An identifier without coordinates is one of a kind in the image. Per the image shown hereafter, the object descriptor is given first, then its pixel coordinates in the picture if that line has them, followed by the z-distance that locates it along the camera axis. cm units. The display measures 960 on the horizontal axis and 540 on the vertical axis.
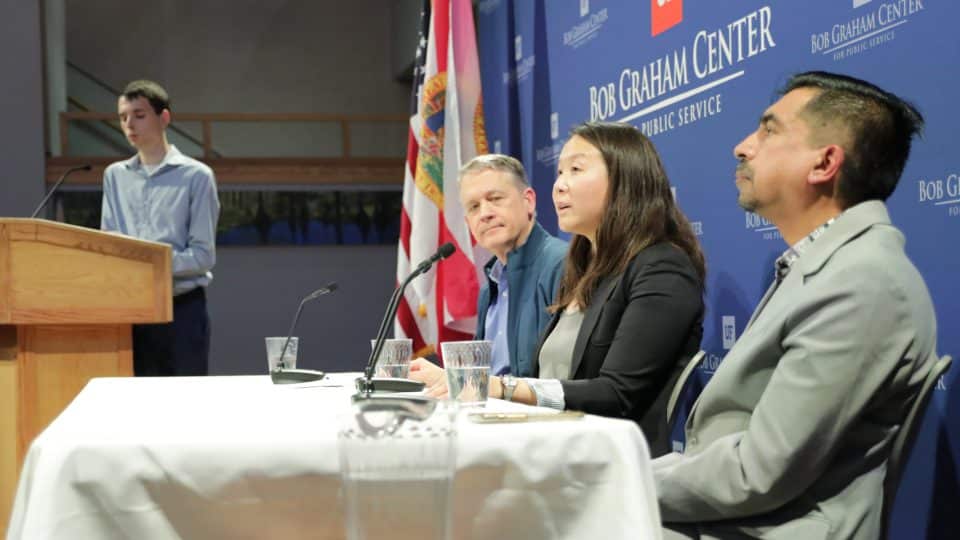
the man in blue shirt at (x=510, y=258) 319
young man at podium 432
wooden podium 326
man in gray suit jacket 170
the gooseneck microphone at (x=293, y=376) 242
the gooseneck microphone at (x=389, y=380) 202
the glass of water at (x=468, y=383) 182
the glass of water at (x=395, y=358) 228
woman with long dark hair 240
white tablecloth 137
